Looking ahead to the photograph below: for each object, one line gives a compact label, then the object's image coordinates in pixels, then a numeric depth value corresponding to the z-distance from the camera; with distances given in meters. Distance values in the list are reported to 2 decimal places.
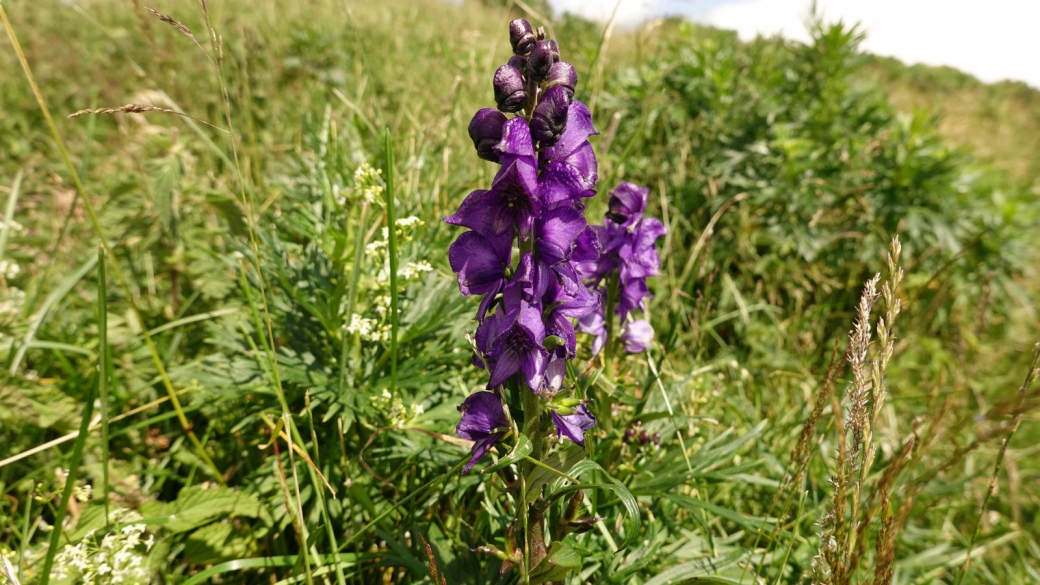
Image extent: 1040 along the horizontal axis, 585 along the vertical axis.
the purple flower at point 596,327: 0.43
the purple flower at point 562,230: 0.30
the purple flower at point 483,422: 0.33
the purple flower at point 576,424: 0.32
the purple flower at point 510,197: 0.29
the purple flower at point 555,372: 0.32
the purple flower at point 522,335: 0.30
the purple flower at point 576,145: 0.31
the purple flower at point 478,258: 0.31
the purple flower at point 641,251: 0.44
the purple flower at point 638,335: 0.46
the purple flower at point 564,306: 0.32
